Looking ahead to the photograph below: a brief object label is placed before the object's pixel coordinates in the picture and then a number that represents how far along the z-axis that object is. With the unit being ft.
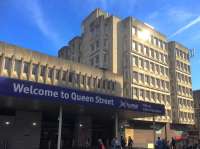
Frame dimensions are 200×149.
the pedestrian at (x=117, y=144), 51.68
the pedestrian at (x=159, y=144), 52.52
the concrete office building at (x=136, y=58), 115.02
